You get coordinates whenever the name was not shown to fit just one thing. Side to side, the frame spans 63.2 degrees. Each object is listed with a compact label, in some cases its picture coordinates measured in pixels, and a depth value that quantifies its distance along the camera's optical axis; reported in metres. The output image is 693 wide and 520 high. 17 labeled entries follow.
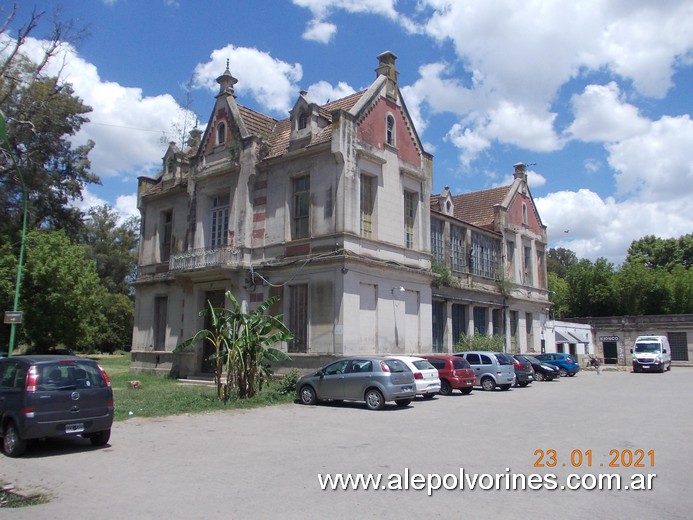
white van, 40.91
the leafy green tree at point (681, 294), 56.75
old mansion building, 23.70
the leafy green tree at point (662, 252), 65.25
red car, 21.64
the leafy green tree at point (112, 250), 65.06
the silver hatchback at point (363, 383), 16.97
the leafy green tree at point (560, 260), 86.19
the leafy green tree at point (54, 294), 35.19
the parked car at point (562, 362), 35.97
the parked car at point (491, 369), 24.09
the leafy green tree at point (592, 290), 60.28
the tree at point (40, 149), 31.80
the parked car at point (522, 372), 26.42
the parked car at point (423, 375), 18.92
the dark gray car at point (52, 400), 10.27
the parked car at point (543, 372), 31.11
